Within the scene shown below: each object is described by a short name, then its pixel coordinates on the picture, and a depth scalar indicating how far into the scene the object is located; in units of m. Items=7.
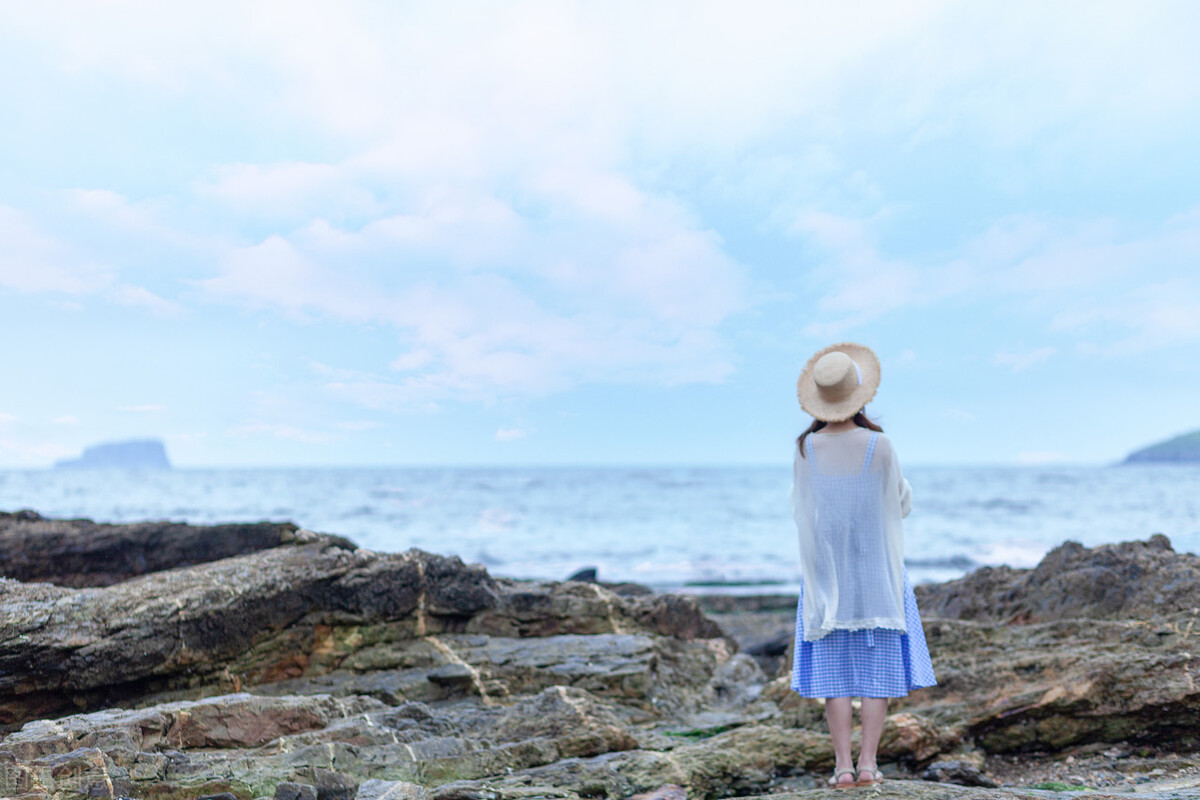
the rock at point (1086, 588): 5.88
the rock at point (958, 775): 4.27
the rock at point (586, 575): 13.56
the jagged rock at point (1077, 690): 4.57
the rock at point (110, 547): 7.56
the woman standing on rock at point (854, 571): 3.99
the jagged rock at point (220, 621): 4.70
